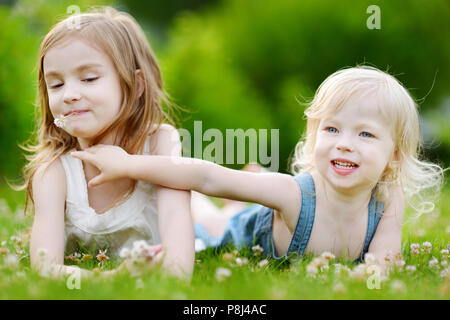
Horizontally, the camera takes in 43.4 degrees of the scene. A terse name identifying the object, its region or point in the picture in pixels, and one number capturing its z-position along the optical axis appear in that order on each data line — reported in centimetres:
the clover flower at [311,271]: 266
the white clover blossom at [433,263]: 295
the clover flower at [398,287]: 242
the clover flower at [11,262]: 272
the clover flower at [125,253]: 249
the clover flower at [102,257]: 310
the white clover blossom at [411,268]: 279
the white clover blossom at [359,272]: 260
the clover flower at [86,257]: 314
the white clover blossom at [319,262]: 276
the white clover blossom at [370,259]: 279
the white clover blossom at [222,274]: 254
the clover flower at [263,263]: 294
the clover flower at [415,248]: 320
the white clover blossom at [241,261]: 286
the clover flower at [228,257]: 297
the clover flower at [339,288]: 235
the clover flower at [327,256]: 285
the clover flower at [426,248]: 327
